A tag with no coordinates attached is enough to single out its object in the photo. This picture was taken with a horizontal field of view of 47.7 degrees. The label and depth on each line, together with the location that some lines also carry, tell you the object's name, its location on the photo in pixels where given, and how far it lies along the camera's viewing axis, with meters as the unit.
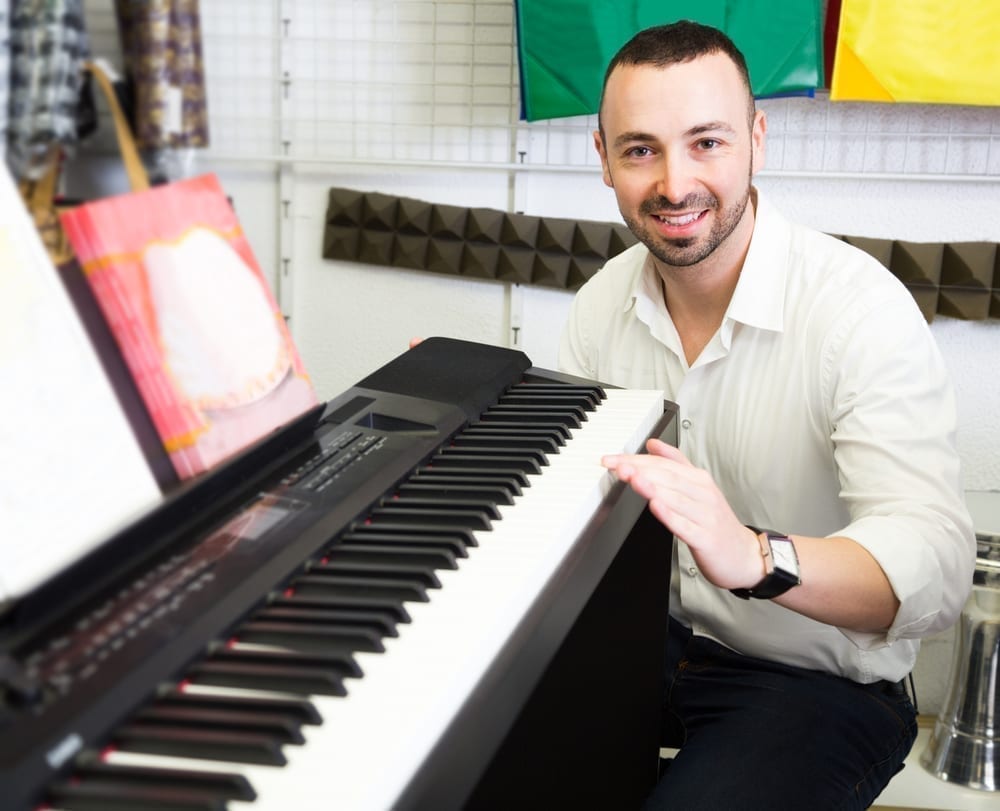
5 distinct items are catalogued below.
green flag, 1.97
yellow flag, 1.92
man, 1.23
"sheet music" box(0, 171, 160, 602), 0.57
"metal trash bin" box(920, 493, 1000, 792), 2.05
